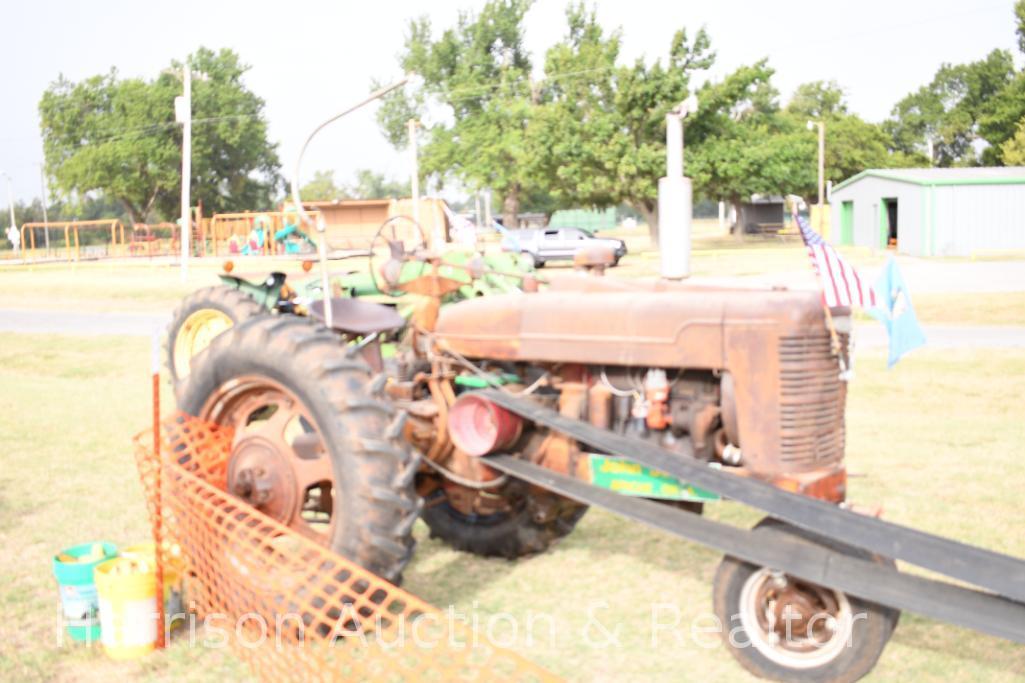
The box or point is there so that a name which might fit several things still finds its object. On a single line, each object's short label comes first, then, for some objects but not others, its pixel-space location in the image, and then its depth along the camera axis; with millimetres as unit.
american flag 3627
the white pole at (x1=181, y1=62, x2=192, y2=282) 24172
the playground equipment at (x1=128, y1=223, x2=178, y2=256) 40438
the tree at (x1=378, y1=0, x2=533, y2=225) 53344
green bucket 4078
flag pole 3668
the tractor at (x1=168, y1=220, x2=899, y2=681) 3711
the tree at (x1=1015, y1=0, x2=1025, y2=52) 65875
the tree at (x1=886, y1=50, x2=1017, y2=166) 73500
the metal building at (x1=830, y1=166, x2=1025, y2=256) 34938
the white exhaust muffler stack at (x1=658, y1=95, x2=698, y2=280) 8109
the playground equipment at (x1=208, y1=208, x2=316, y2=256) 31100
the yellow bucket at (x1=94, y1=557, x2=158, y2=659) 3877
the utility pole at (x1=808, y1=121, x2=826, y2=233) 43247
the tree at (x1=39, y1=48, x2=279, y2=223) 60031
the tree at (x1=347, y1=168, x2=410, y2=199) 101706
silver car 33719
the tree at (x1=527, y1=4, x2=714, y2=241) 39156
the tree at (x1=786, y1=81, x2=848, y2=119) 80125
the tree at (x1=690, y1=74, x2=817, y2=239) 39375
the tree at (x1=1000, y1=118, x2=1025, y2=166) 53125
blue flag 3729
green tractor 6762
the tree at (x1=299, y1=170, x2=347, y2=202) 82525
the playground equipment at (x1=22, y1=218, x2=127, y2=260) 35062
